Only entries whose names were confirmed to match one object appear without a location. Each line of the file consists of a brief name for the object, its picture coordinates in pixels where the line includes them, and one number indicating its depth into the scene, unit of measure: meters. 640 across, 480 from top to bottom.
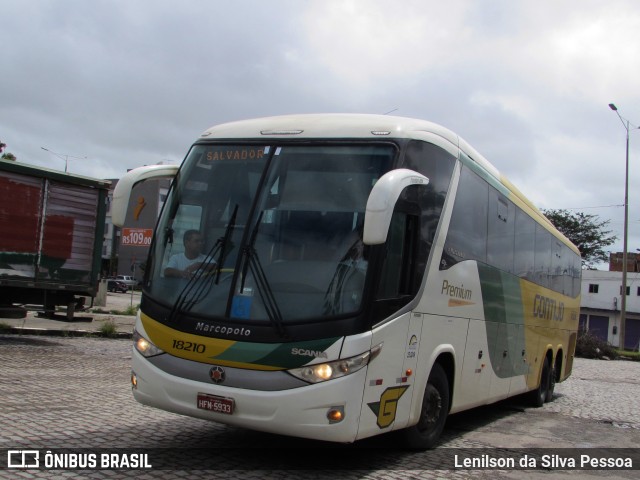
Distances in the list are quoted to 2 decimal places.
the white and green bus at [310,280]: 5.39
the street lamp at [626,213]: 33.12
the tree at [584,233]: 61.78
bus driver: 5.99
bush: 31.61
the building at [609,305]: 61.62
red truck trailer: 13.90
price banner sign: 32.81
